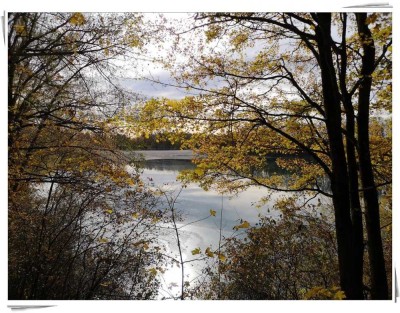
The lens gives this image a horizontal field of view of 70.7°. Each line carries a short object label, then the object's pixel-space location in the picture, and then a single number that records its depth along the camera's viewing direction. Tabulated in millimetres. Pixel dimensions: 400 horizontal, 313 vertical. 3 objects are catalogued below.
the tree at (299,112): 3148
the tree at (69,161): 3318
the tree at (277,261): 4574
